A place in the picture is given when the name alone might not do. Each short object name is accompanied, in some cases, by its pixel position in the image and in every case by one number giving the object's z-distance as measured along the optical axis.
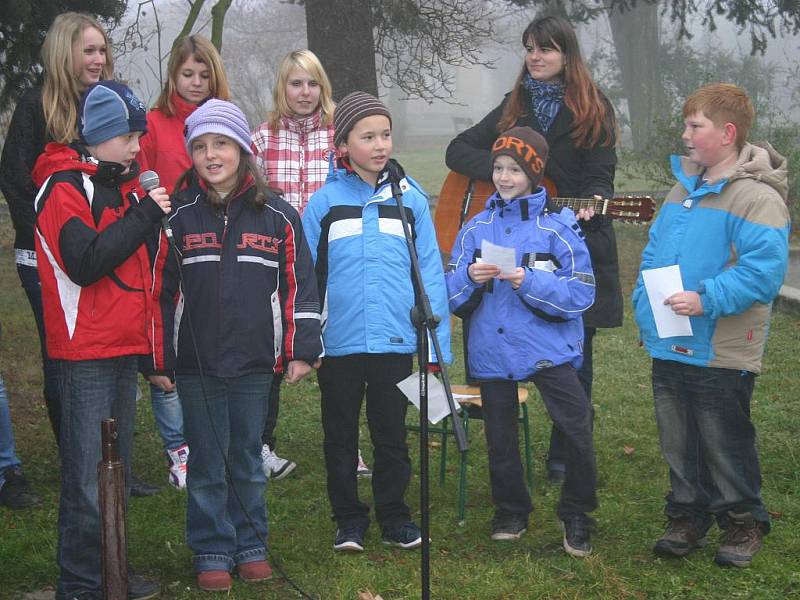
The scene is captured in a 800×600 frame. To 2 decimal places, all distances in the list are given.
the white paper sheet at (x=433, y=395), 3.92
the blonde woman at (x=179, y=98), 5.26
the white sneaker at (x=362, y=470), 5.91
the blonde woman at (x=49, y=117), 4.65
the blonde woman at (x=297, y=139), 5.50
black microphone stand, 3.49
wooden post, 3.15
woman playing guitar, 5.32
